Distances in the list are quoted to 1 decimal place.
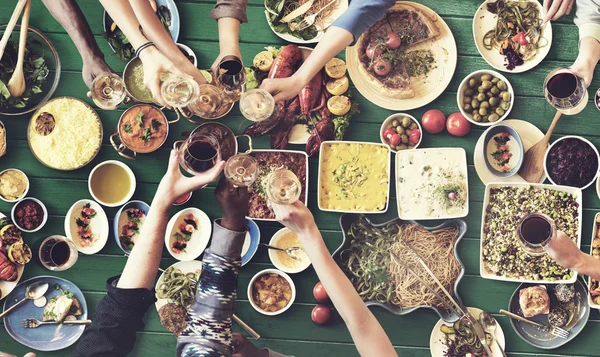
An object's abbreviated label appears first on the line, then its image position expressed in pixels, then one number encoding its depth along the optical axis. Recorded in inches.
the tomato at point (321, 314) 125.0
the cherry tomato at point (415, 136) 125.2
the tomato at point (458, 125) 125.3
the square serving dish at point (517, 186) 124.1
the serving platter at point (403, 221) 124.3
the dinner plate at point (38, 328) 124.7
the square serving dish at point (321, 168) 124.3
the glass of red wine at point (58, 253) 123.1
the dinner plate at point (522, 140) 127.1
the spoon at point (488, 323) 125.5
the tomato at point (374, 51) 125.8
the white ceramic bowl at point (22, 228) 124.3
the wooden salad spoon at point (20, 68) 119.3
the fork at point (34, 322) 124.8
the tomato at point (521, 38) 126.5
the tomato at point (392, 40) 125.7
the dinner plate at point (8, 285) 124.5
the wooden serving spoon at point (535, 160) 122.4
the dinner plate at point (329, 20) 126.2
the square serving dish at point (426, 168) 125.3
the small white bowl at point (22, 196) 124.6
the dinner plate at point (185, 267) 123.0
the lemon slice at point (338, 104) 124.1
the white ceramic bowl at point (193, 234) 124.0
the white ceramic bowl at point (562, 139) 123.7
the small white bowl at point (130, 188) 123.9
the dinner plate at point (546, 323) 125.9
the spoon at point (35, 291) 125.1
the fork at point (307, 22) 125.6
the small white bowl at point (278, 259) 124.9
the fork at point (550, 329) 125.4
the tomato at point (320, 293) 124.5
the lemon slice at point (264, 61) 124.7
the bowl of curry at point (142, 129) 122.2
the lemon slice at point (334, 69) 124.6
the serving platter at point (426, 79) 126.7
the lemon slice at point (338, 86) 123.9
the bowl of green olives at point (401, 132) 125.2
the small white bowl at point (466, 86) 125.3
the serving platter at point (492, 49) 127.0
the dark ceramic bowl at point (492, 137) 123.8
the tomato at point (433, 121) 125.5
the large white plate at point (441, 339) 126.3
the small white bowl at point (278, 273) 124.7
